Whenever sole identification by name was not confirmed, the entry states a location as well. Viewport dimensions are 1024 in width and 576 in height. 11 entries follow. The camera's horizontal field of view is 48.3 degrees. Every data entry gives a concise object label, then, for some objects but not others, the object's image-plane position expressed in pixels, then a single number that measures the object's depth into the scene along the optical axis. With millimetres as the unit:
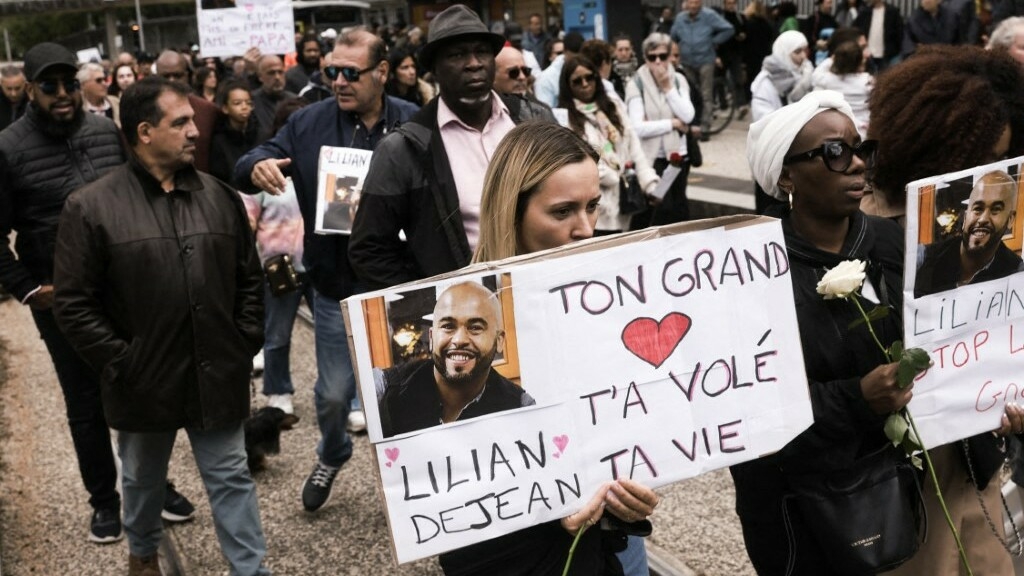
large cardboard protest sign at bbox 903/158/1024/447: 2648
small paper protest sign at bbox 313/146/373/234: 4648
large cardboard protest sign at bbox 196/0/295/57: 11188
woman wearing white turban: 2656
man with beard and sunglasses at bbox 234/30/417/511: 4855
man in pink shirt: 3768
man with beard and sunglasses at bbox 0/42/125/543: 4746
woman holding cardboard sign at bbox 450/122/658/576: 2432
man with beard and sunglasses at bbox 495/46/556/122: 6000
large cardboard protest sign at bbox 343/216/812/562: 2203
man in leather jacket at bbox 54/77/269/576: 3875
